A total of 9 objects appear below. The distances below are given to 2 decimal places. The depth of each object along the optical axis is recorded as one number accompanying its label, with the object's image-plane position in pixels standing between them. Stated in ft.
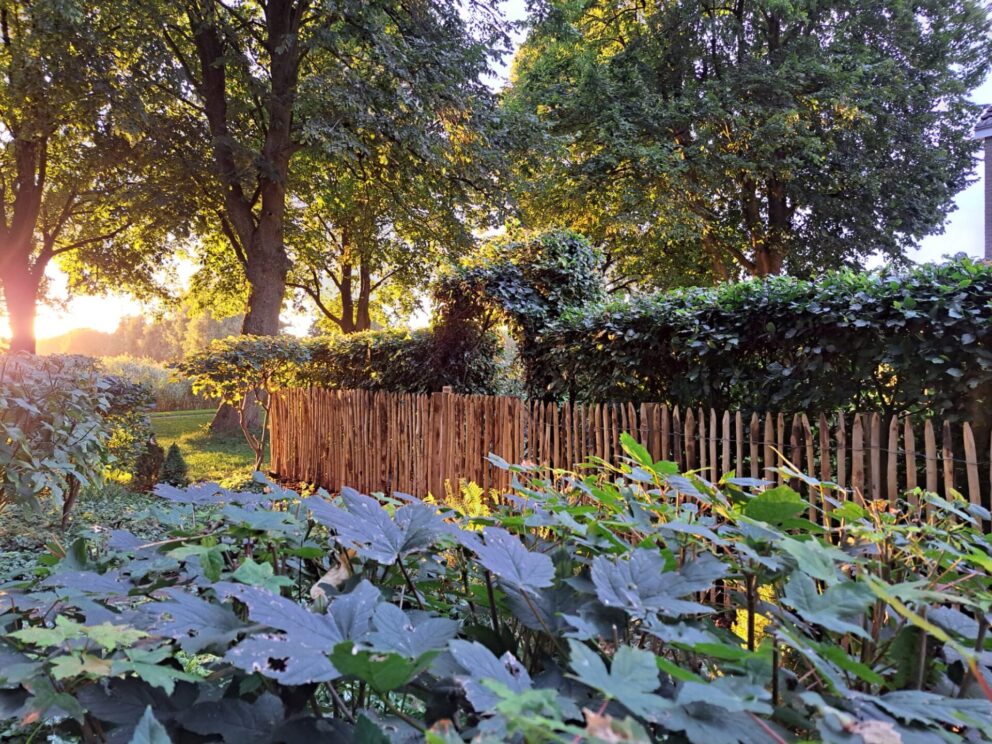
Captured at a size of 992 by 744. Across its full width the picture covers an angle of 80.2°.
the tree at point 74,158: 36.50
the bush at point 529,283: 20.80
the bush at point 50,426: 11.82
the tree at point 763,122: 53.42
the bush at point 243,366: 30.66
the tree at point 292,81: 39.11
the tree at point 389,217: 44.42
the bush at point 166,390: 93.25
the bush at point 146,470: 30.09
